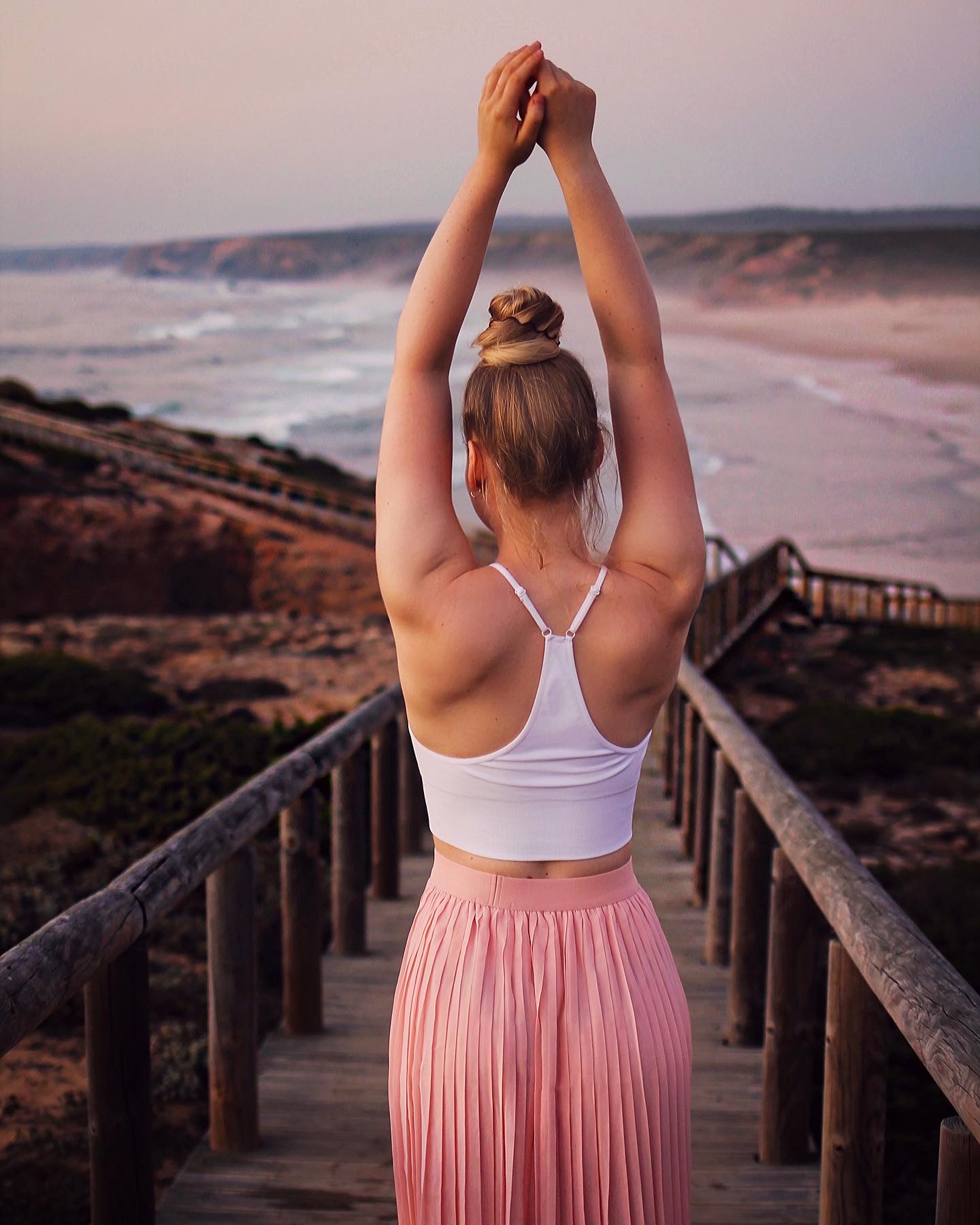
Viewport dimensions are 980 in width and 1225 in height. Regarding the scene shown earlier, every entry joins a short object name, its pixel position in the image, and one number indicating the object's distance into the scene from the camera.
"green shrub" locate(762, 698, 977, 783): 10.80
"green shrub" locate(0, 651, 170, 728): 11.58
